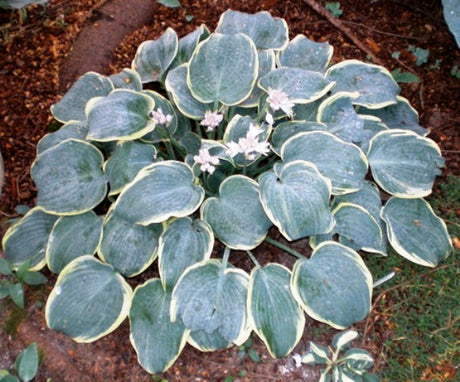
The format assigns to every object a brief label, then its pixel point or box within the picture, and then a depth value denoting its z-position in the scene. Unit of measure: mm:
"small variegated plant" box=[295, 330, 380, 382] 1745
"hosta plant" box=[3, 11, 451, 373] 1668
